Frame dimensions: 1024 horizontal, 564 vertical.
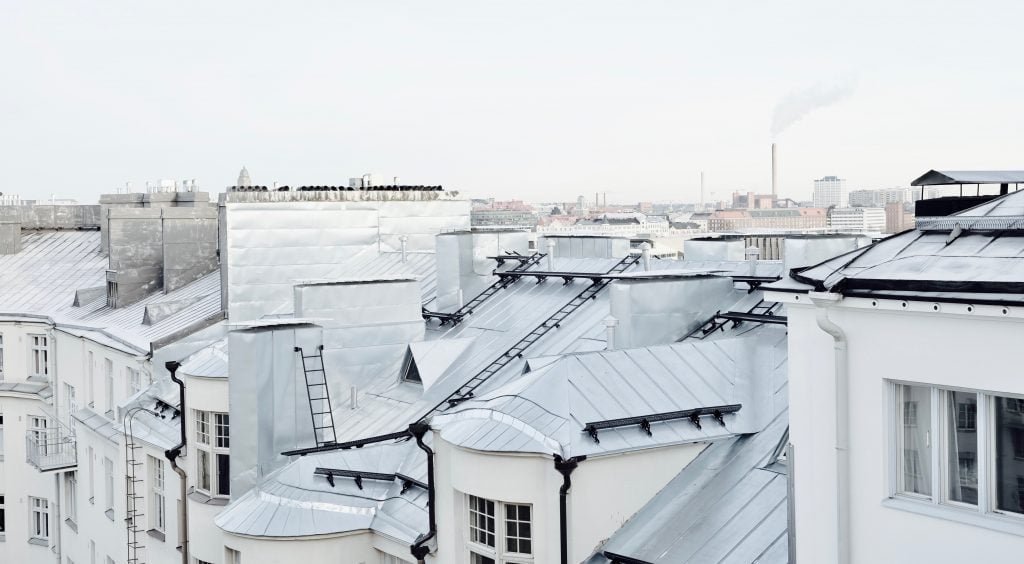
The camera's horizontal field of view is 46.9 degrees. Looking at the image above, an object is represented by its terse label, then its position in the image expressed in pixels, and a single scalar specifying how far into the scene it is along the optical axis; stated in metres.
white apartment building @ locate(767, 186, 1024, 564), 10.61
